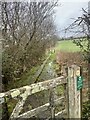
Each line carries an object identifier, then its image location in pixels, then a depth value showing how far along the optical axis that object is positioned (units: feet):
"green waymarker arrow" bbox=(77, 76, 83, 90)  3.03
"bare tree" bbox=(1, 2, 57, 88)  6.80
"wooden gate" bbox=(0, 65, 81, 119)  2.87
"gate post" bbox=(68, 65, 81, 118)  2.98
